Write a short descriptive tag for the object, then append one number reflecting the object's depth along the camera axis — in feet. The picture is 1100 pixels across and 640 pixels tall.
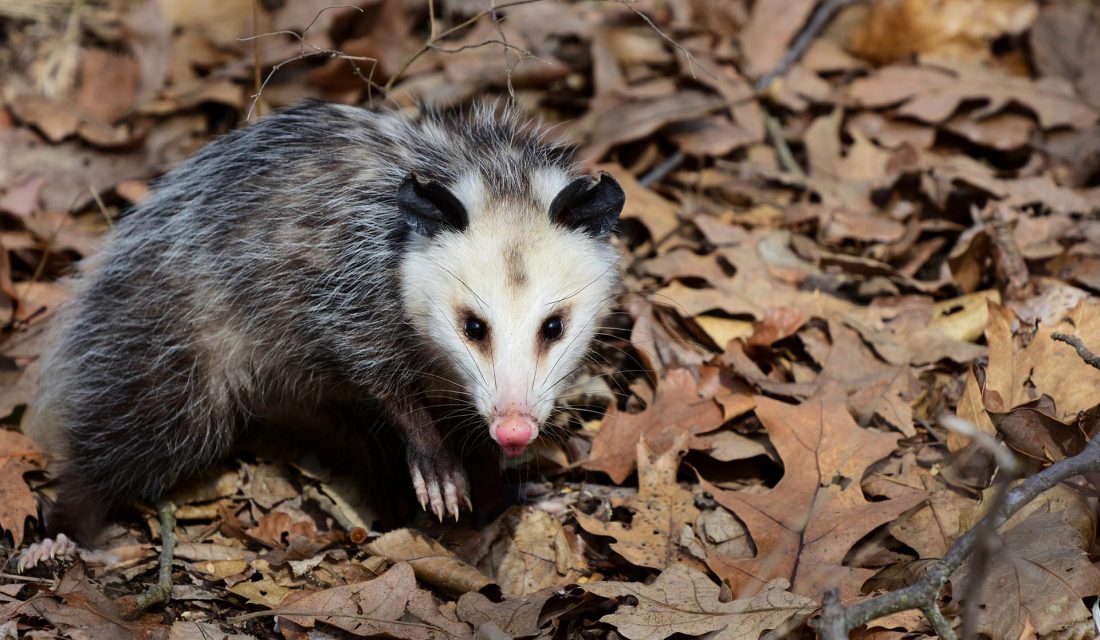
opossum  15.88
